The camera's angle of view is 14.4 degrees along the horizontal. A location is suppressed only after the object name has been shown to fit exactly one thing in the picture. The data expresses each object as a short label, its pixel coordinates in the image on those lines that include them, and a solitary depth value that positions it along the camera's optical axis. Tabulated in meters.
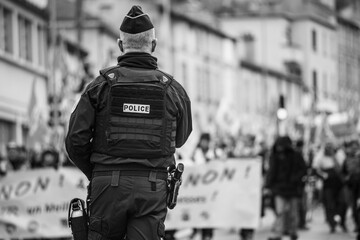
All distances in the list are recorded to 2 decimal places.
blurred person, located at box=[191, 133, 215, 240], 21.11
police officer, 8.63
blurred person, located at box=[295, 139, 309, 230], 26.13
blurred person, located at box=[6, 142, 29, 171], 21.84
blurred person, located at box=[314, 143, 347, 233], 25.59
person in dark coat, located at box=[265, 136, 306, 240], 21.11
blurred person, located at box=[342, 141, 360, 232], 20.78
